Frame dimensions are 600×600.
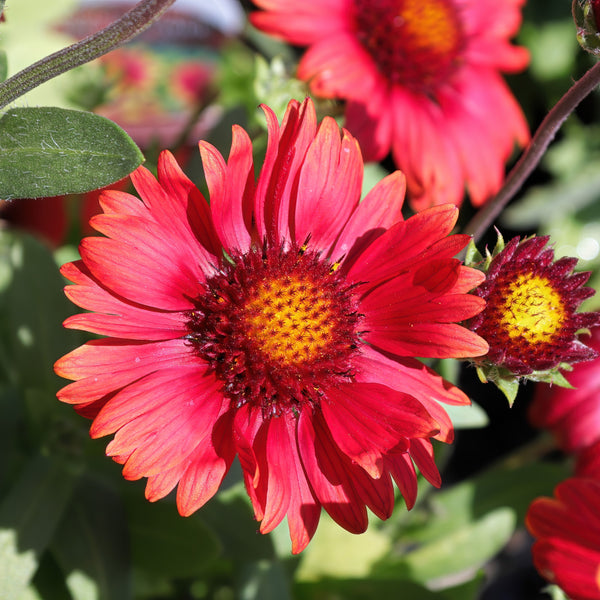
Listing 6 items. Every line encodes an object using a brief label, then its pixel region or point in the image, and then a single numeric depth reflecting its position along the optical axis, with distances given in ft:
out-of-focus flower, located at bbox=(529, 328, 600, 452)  0.91
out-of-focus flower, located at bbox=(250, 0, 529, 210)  0.84
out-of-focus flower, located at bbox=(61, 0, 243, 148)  1.10
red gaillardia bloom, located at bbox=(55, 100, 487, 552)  0.68
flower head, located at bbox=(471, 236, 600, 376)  0.70
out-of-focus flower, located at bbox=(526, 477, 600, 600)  0.68
